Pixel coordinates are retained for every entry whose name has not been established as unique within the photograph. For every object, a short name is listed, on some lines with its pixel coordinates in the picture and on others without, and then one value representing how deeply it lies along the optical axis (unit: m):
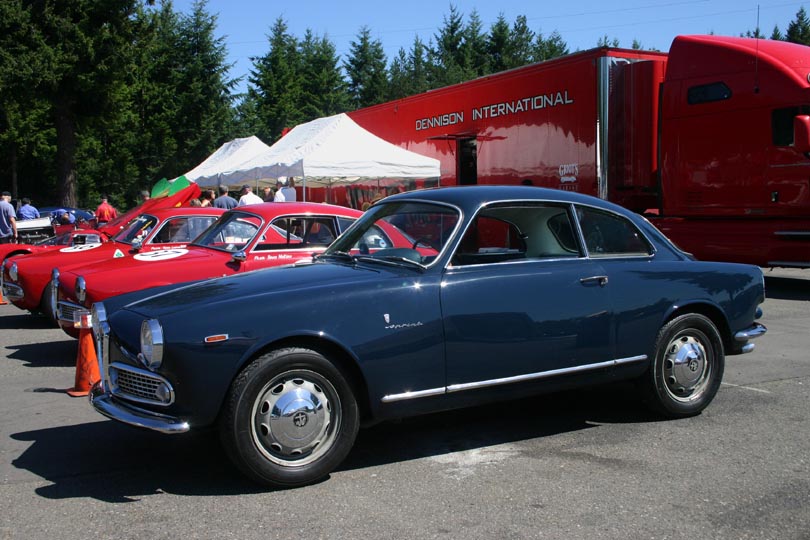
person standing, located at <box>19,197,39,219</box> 22.30
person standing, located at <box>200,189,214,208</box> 17.42
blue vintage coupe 3.81
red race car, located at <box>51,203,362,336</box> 6.83
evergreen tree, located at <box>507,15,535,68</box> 59.66
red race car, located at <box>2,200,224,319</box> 8.55
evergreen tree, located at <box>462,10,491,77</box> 59.66
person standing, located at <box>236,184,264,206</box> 15.12
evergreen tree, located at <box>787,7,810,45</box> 60.84
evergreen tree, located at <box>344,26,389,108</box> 57.59
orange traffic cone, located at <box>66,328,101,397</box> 5.95
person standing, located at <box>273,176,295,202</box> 16.03
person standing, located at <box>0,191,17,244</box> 15.78
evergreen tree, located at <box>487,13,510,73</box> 60.38
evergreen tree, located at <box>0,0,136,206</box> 26.88
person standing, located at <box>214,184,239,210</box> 15.85
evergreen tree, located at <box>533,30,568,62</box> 59.34
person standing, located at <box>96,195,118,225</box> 17.23
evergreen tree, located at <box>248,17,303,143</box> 48.16
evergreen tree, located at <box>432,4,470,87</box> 56.83
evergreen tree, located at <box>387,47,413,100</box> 54.72
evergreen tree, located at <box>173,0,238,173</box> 40.97
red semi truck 11.14
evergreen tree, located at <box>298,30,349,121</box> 53.00
